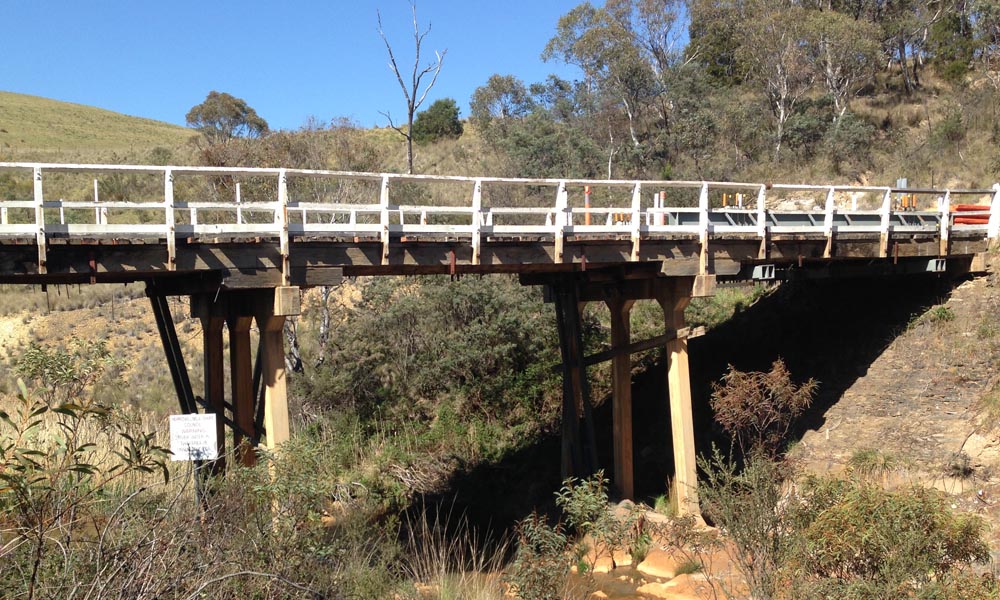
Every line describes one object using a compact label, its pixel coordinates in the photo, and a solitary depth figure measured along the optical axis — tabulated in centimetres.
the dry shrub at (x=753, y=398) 1262
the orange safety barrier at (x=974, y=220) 1877
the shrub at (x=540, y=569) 831
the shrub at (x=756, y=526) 864
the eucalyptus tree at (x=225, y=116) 5603
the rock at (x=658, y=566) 1233
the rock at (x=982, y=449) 1408
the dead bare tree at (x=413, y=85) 2730
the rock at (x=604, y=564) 1280
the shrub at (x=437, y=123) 5762
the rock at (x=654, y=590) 1152
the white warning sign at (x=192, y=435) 898
